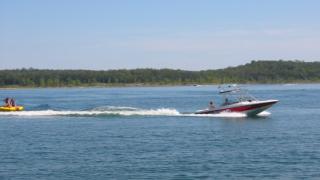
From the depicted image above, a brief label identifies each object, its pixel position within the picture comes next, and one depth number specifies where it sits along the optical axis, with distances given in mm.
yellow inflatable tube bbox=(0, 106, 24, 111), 67625
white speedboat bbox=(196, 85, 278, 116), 60469
